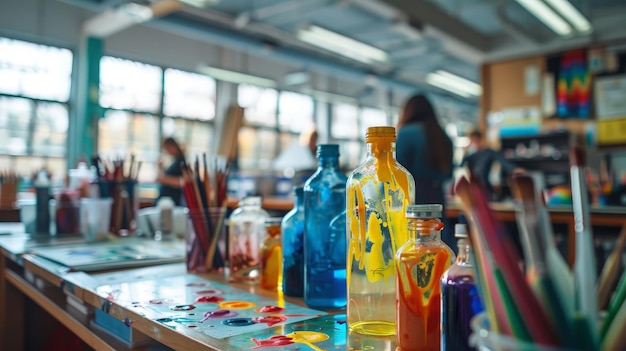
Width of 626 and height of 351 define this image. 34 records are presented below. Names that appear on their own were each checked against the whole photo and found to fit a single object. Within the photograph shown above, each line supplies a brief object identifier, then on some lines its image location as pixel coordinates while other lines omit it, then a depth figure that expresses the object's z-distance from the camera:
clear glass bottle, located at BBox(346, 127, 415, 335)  0.71
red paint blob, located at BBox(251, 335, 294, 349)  0.64
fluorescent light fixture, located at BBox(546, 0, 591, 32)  4.46
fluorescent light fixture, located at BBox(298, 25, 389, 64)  4.98
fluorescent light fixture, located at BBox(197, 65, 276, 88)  6.16
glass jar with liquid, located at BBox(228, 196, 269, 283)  1.09
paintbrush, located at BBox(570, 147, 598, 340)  0.37
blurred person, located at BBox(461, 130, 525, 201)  4.03
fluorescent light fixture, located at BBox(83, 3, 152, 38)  5.85
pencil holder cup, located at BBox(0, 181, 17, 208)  2.51
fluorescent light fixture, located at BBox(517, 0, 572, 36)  4.38
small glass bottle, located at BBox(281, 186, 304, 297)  0.94
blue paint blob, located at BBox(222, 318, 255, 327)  0.74
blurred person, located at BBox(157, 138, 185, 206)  4.16
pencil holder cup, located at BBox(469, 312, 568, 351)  0.34
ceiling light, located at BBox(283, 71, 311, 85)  8.72
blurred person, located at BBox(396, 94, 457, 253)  2.47
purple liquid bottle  0.55
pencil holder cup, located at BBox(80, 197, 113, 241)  1.72
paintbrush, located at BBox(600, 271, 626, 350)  0.37
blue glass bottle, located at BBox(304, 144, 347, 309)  0.85
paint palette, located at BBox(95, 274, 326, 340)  0.73
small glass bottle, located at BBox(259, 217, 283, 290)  1.01
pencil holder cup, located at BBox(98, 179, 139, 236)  1.82
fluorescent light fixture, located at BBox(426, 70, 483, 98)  7.86
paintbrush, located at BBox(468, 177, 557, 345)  0.36
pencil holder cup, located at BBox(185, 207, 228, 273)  1.20
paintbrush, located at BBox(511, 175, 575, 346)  0.36
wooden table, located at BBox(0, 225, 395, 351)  0.67
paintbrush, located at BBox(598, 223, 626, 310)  0.44
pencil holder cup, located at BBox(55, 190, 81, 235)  1.90
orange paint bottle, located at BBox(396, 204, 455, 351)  0.61
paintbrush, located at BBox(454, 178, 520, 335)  0.38
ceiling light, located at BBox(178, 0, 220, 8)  3.74
